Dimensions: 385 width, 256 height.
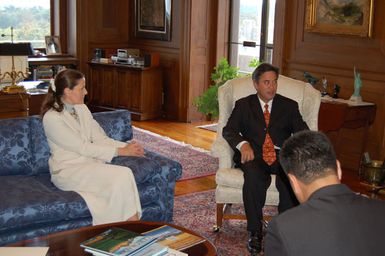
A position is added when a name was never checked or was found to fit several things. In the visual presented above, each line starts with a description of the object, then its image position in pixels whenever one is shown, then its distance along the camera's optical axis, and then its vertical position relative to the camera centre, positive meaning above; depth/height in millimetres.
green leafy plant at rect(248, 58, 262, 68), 7308 -477
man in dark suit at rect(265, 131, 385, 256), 1698 -563
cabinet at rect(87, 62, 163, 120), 8039 -926
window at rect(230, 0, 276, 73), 7523 -97
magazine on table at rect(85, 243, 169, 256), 2627 -1022
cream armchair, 3980 -707
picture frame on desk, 8500 -371
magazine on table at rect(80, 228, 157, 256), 2633 -1013
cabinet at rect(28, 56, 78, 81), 7961 -635
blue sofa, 3369 -1032
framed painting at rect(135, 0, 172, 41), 8195 +38
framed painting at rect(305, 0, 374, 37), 5742 +95
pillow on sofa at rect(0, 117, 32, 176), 3828 -843
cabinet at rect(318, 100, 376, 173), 5578 -961
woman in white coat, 3586 -875
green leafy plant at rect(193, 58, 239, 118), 6070 -818
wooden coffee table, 2705 -1047
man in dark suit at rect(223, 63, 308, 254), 3854 -749
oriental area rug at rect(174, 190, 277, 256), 3922 -1449
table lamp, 5348 -390
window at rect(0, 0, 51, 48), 8273 -23
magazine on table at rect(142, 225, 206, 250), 2787 -1036
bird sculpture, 6012 -537
